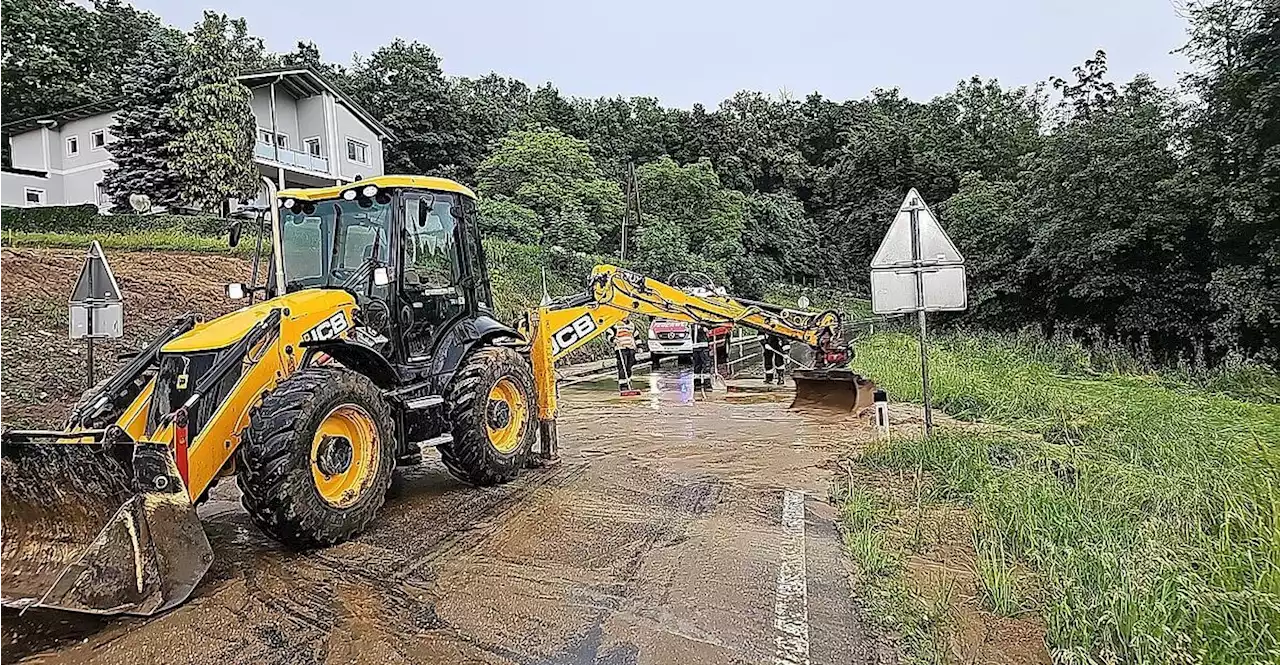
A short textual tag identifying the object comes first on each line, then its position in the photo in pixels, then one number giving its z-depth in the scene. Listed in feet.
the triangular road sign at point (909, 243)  25.82
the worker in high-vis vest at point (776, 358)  50.65
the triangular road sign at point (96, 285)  28.50
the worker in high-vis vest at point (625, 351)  49.88
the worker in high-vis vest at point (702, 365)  50.03
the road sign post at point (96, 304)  27.91
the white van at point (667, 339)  58.80
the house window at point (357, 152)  127.24
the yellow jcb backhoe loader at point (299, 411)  14.02
